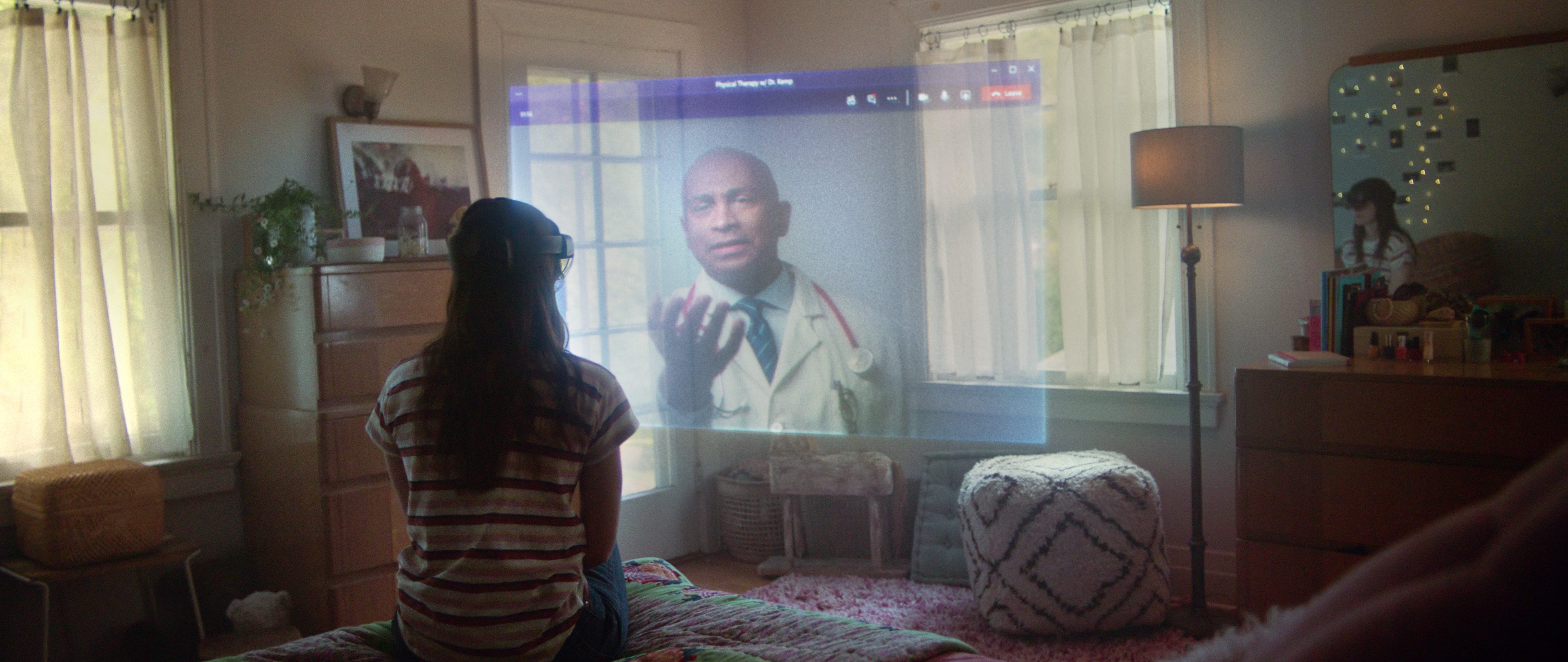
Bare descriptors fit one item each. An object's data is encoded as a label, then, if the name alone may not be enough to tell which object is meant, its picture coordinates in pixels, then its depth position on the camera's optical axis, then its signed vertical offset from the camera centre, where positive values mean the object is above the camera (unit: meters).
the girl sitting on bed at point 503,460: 1.57 -0.24
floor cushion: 3.82 -0.90
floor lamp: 3.10 +0.33
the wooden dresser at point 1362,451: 2.42 -0.45
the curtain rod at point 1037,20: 3.62 +1.01
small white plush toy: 3.06 -0.90
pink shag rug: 3.08 -1.11
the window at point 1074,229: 3.64 +0.22
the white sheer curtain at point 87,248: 2.93 +0.23
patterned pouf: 3.12 -0.83
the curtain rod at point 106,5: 2.94 +0.96
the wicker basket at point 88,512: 2.74 -0.52
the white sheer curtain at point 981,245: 3.65 +0.17
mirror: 2.95 +0.36
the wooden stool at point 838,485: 3.97 -0.75
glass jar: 3.34 +0.26
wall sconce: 3.38 +0.74
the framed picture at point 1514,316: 2.88 -0.13
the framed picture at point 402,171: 3.40 +0.50
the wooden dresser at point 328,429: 3.00 -0.35
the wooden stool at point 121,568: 2.72 -0.68
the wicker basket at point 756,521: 4.28 -0.94
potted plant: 3.11 +0.26
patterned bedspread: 1.63 -0.58
